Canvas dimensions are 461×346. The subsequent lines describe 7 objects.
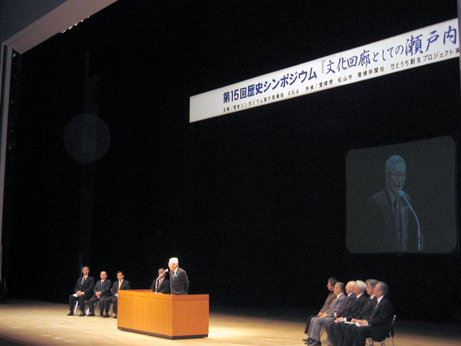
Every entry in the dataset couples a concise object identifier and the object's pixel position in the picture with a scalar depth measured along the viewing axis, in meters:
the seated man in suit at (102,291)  9.75
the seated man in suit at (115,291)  9.50
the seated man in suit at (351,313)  5.68
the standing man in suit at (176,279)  7.04
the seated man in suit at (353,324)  5.45
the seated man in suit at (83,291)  9.90
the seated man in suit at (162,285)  7.56
